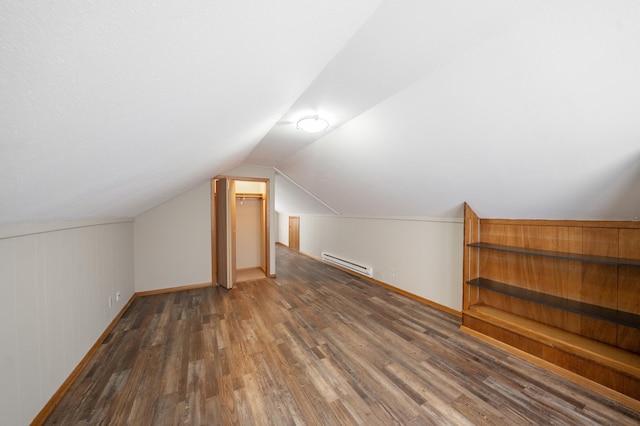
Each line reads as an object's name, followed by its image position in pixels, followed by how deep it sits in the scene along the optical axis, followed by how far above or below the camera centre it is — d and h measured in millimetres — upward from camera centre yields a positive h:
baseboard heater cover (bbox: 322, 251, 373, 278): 4195 -1101
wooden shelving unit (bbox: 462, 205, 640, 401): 1802 -783
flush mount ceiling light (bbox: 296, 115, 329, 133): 2179 +793
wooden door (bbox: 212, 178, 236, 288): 3791 -377
